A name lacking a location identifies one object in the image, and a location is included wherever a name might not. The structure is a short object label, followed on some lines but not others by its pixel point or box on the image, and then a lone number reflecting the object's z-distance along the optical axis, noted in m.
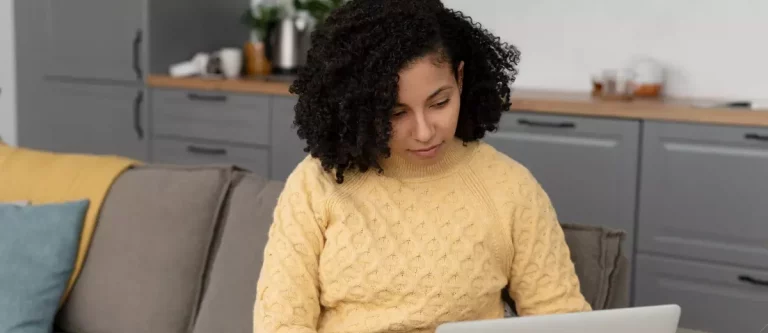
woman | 1.46
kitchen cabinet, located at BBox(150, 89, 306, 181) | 3.67
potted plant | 4.04
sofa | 1.87
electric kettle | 4.02
